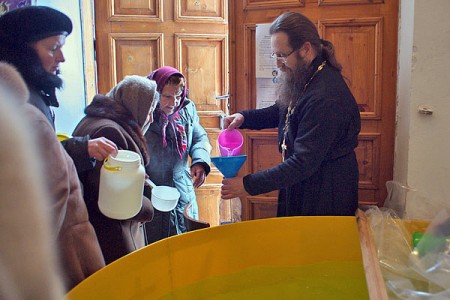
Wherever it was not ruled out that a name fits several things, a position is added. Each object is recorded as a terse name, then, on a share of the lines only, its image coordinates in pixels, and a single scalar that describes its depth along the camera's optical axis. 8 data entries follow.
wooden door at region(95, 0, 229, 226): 2.57
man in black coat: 1.38
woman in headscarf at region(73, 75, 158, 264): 1.34
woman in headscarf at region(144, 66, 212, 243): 2.04
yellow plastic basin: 0.98
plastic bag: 0.91
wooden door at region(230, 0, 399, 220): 1.90
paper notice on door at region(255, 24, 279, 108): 2.02
